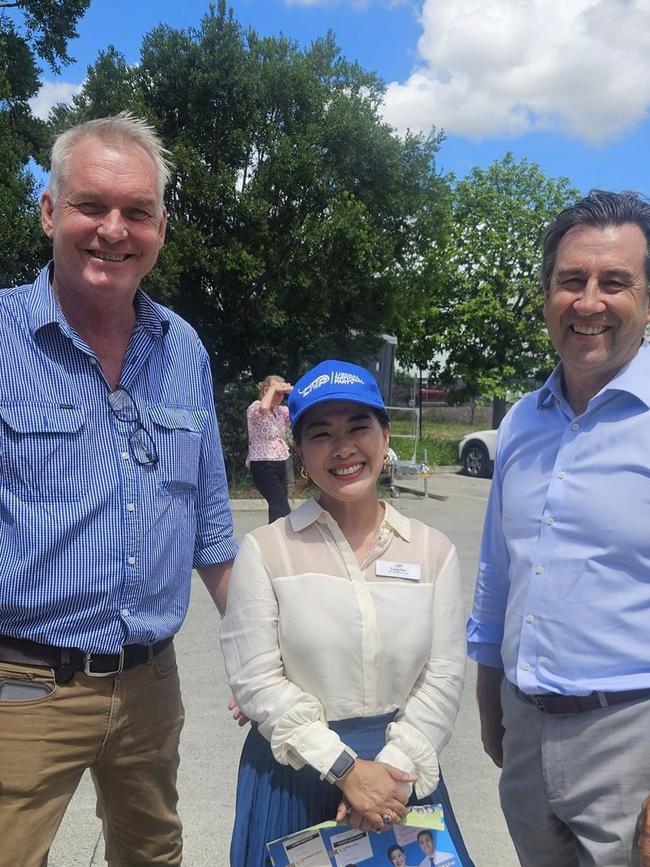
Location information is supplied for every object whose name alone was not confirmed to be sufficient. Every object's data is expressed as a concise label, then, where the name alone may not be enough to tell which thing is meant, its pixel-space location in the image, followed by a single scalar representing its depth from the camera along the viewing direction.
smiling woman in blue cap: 1.90
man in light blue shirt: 1.94
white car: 17.62
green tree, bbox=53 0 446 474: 12.98
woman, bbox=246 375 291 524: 8.73
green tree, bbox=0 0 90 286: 12.24
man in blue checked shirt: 2.01
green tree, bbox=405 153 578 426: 26.69
